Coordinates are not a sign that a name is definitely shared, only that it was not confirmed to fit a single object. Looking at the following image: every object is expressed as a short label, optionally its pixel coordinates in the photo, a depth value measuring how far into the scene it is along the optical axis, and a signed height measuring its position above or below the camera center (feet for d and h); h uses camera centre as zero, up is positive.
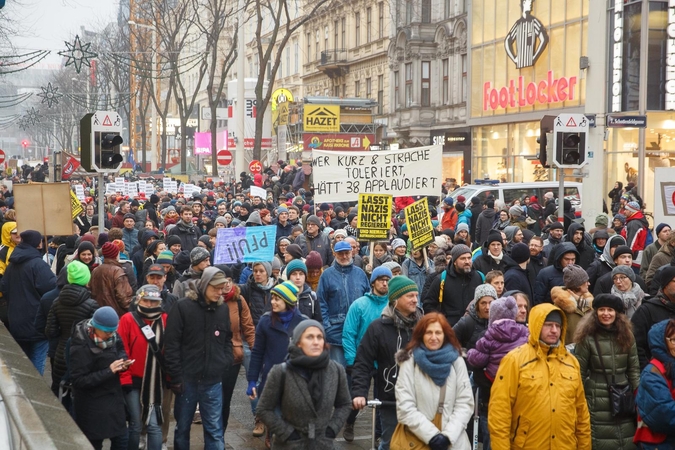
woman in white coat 18.76 -4.71
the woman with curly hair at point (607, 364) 20.92 -4.71
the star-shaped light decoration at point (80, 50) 73.34 +7.85
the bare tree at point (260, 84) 112.47 +8.24
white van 74.59 -3.06
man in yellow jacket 18.80 -4.80
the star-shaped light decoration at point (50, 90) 114.25 +7.62
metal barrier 18.07 -5.57
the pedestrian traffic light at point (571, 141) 41.68 +0.50
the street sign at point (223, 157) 119.03 -0.59
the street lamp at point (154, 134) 228.02 +4.58
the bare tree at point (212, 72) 131.44 +12.27
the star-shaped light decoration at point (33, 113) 166.99 +6.54
